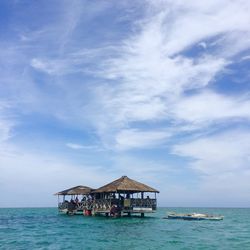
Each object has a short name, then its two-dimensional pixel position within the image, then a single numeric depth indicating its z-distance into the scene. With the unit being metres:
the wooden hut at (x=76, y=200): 36.54
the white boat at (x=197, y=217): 33.47
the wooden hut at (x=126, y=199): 30.57
